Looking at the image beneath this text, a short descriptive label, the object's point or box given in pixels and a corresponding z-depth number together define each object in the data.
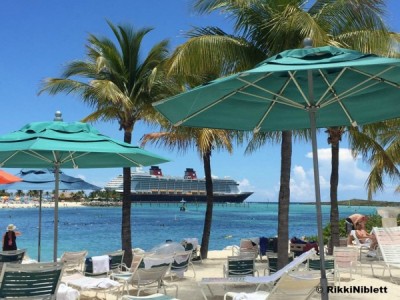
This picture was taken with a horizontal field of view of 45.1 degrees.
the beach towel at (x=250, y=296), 5.98
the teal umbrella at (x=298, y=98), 3.94
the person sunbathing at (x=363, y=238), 12.71
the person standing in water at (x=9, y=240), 10.87
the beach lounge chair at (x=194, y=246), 12.77
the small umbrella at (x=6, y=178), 8.72
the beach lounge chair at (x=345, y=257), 9.58
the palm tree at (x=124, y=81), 12.07
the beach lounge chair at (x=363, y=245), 12.90
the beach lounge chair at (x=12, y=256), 8.32
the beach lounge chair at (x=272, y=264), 9.00
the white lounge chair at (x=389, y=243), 9.48
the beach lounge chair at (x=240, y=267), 8.26
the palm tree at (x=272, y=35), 9.84
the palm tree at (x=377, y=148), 15.16
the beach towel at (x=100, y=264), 8.36
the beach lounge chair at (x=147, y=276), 7.21
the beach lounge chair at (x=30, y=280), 5.55
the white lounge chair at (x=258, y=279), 5.38
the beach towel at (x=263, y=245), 13.38
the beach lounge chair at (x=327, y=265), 8.16
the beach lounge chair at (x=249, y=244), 12.83
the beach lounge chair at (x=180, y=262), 9.17
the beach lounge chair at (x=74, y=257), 9.24
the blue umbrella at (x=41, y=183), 10.66
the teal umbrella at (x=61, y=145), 5.77
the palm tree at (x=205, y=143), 13.56
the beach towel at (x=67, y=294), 6.54
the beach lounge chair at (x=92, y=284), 7.31
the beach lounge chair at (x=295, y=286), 5.45
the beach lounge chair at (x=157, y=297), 5.85
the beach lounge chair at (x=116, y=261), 8.92
